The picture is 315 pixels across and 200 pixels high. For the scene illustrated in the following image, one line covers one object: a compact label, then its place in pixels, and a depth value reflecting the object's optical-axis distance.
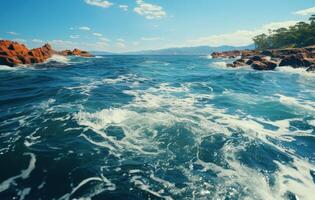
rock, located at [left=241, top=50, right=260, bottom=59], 77.79
